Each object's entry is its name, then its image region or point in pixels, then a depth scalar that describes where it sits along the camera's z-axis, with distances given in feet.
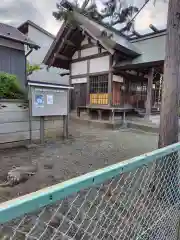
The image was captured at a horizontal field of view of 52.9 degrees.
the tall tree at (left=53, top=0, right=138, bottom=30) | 12.44
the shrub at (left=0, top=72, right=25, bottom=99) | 16.54
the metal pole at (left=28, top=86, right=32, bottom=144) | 16.70
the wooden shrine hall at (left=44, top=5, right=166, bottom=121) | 28.66
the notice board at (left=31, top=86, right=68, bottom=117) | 17.02
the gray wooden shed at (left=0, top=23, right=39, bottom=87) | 25.64
